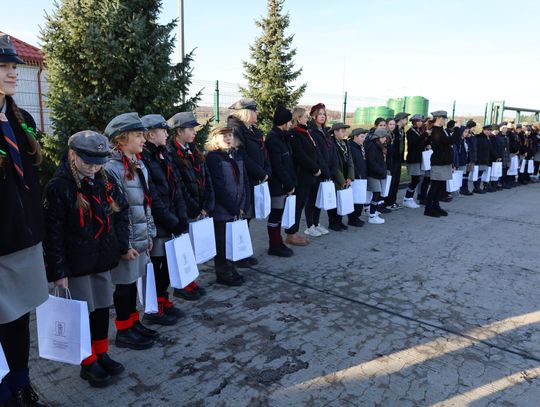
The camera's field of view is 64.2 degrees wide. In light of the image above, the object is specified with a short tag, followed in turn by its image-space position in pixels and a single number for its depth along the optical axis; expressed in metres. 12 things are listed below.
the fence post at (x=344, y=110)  14.36
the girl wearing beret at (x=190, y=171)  4.05
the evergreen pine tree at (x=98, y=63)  5.91
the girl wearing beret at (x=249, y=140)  5.27
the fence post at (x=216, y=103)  9.95
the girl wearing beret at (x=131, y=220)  3.21
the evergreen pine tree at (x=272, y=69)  14.14
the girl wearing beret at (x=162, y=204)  3.63
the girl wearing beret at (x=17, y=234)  2.25
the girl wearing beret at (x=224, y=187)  4.64
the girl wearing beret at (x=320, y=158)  6.60
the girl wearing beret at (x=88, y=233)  2.67
